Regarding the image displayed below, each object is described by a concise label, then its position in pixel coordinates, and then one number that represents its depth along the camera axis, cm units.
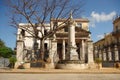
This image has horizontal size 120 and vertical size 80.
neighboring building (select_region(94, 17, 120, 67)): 1734
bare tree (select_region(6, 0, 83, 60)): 1477
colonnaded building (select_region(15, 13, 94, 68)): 1260
